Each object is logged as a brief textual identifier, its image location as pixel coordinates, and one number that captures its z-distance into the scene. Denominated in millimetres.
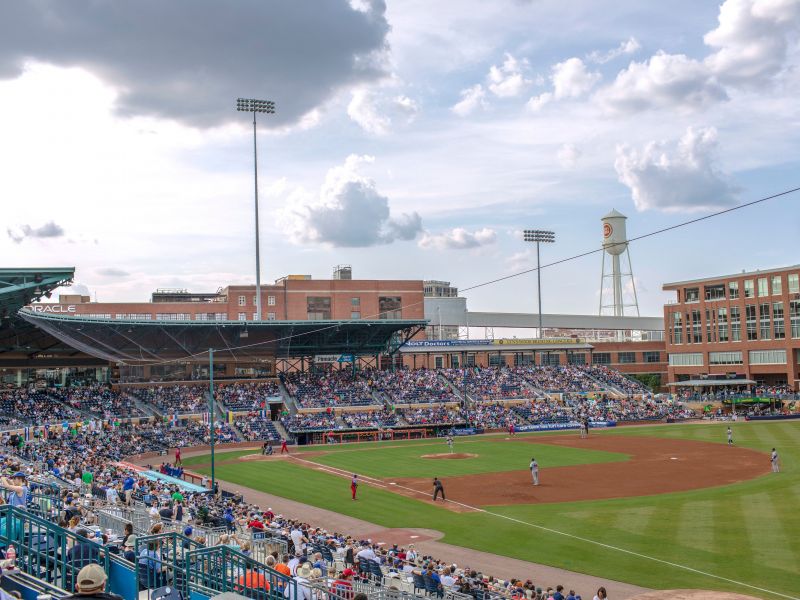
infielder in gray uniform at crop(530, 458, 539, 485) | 37241
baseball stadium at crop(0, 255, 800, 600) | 18250
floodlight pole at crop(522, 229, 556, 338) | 101188
